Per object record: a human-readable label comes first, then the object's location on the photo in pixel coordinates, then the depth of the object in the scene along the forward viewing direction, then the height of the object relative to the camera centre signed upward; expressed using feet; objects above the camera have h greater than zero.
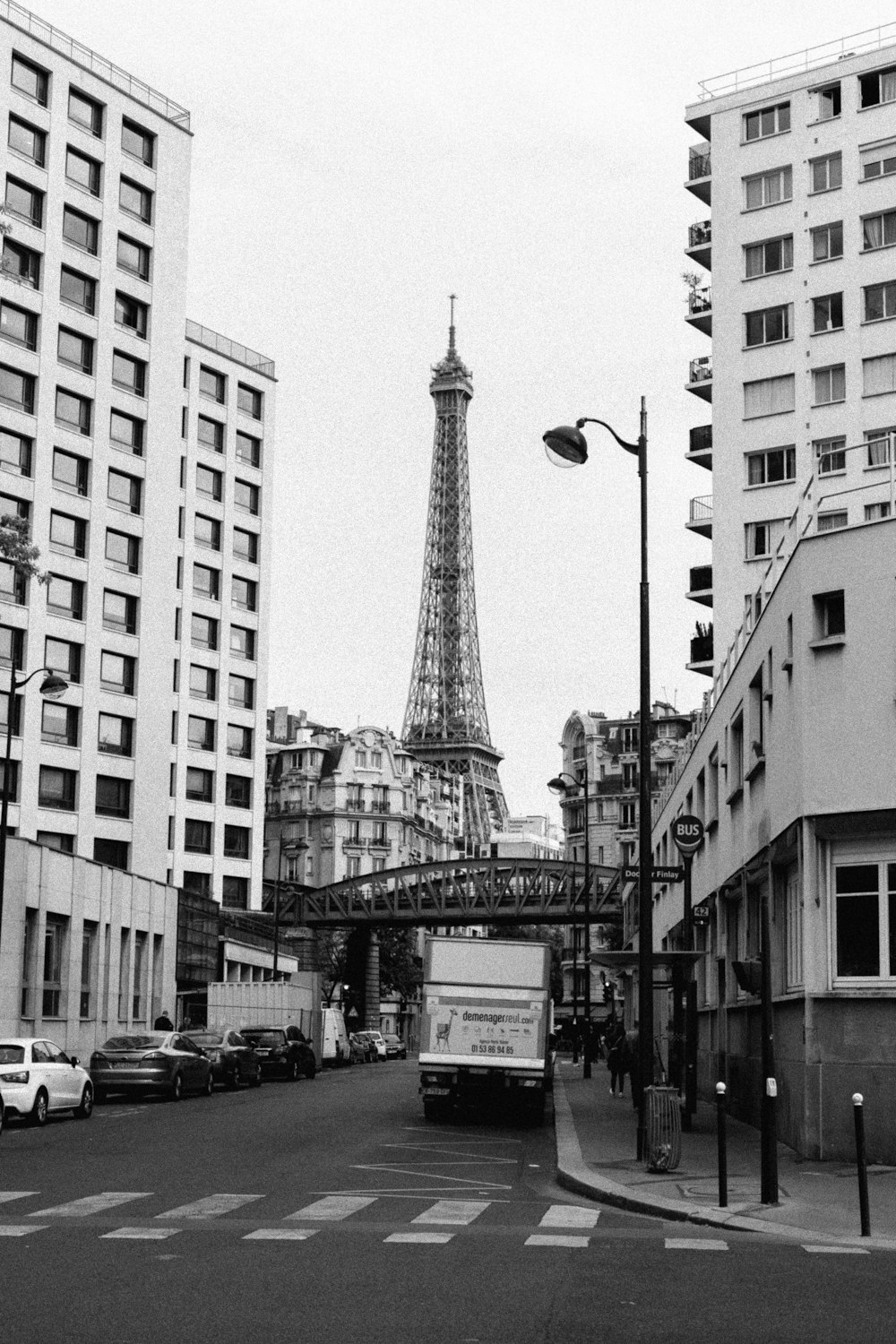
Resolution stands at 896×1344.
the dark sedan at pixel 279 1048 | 152.97 -10.04
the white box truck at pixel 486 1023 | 92.73 -4.53
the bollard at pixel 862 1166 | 43.88 -5.57
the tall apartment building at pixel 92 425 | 201.26 +61.16
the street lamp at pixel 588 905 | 156.35 +3.40
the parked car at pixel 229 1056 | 131.34 -9.36
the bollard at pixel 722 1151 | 48.80 -5.92
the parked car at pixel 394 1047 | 286.46 -18.43
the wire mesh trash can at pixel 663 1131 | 58.18 -6.33
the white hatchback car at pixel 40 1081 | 86.89 -7.69
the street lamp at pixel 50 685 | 124.67 +18.83
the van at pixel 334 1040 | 204.23 -12.46
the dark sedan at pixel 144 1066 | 112.47 -8.65
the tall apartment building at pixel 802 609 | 65.10 +14.01
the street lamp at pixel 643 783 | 62.85 +5.86
